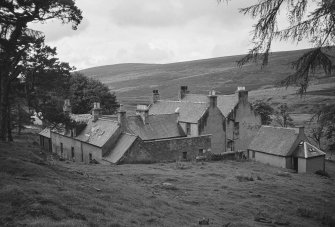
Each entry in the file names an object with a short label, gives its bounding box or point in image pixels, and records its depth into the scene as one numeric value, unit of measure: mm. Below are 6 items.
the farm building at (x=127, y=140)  37719
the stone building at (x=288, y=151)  42844
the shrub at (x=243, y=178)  30862
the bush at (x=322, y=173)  41500
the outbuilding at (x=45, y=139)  51647
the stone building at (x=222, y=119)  46031
